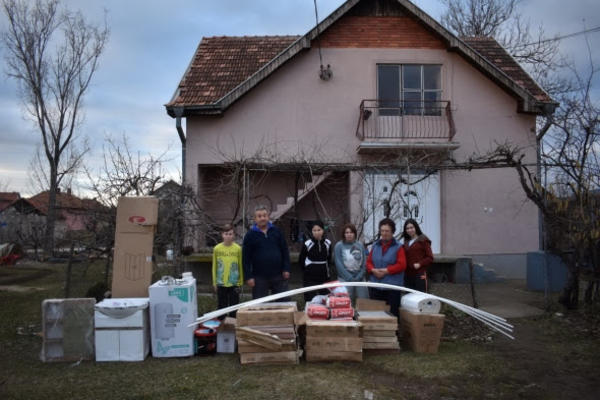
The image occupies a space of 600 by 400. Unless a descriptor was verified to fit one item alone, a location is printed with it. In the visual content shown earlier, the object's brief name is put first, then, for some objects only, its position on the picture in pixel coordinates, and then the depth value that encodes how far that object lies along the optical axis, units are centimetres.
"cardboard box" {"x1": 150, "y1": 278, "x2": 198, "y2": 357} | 594
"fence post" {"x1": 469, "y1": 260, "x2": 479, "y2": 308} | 806
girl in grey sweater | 685
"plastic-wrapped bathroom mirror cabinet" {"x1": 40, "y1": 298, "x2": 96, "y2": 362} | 579
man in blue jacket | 666
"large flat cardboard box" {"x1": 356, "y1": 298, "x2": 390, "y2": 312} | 653
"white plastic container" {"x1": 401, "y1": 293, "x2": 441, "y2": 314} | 605
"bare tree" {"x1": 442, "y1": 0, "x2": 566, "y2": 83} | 2359
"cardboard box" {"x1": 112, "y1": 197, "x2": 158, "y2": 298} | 684
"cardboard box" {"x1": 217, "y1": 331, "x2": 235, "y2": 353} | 610
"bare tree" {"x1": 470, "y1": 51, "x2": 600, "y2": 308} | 764
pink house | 1299
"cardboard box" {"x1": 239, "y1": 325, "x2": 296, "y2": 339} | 561
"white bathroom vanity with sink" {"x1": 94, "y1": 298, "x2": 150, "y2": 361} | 574
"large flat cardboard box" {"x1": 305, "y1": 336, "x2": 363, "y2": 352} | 564
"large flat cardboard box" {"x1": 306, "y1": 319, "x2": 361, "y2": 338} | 564
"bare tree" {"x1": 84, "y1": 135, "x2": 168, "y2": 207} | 999
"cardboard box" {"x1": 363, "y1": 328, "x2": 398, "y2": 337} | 599
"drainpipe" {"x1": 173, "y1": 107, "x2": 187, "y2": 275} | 989
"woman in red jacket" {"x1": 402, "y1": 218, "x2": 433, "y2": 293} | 682
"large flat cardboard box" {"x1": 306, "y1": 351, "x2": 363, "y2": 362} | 565
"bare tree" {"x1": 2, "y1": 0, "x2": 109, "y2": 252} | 2238
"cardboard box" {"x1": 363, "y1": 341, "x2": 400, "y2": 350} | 597
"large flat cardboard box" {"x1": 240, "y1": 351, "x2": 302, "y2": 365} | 557
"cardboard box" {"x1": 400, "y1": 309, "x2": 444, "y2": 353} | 596
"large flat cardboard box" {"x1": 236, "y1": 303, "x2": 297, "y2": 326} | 575
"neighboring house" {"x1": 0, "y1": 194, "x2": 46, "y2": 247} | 1847
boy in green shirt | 677
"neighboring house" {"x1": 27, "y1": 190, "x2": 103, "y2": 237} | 949
